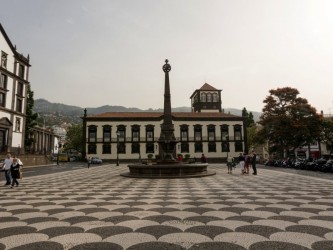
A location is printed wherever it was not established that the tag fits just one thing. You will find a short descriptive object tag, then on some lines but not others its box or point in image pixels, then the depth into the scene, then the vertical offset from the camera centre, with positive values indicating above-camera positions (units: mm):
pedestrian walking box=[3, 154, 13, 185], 12423 -586
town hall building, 54500 +3811
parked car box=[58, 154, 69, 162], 52194 -954
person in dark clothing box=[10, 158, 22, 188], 12320 -779
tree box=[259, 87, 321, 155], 38594 +4634
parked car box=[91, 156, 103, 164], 48156 -1503
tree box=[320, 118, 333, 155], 41906 +3405
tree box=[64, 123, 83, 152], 75125 +4718
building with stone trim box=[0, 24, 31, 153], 34594 +8313
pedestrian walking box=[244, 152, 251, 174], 20297 -683
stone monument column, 20141 +1019
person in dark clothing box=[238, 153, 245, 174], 19947 -709
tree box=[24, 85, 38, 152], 43681 +5899
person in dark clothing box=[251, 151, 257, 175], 19208 -727
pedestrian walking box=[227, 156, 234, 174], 21162 -944
